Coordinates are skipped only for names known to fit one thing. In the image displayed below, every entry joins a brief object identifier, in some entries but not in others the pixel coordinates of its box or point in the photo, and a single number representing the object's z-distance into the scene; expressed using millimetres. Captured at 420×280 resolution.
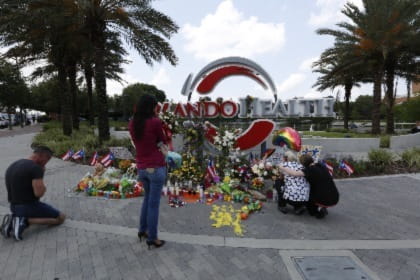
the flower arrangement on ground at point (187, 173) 5906
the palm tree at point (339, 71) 17656
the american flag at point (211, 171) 5927
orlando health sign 7535
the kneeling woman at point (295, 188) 4391
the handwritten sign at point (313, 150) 6699
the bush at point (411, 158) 8108
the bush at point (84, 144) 10328
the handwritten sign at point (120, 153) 7441
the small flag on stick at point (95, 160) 7550
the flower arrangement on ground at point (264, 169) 5719
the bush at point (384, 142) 13078
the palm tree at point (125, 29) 10586
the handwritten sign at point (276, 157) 6206
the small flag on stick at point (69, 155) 8781
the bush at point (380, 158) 7899
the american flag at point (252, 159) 6459
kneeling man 3521
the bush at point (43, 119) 53288
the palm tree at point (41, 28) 9930
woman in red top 3119
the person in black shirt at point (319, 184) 4242
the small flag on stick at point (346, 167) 7059
